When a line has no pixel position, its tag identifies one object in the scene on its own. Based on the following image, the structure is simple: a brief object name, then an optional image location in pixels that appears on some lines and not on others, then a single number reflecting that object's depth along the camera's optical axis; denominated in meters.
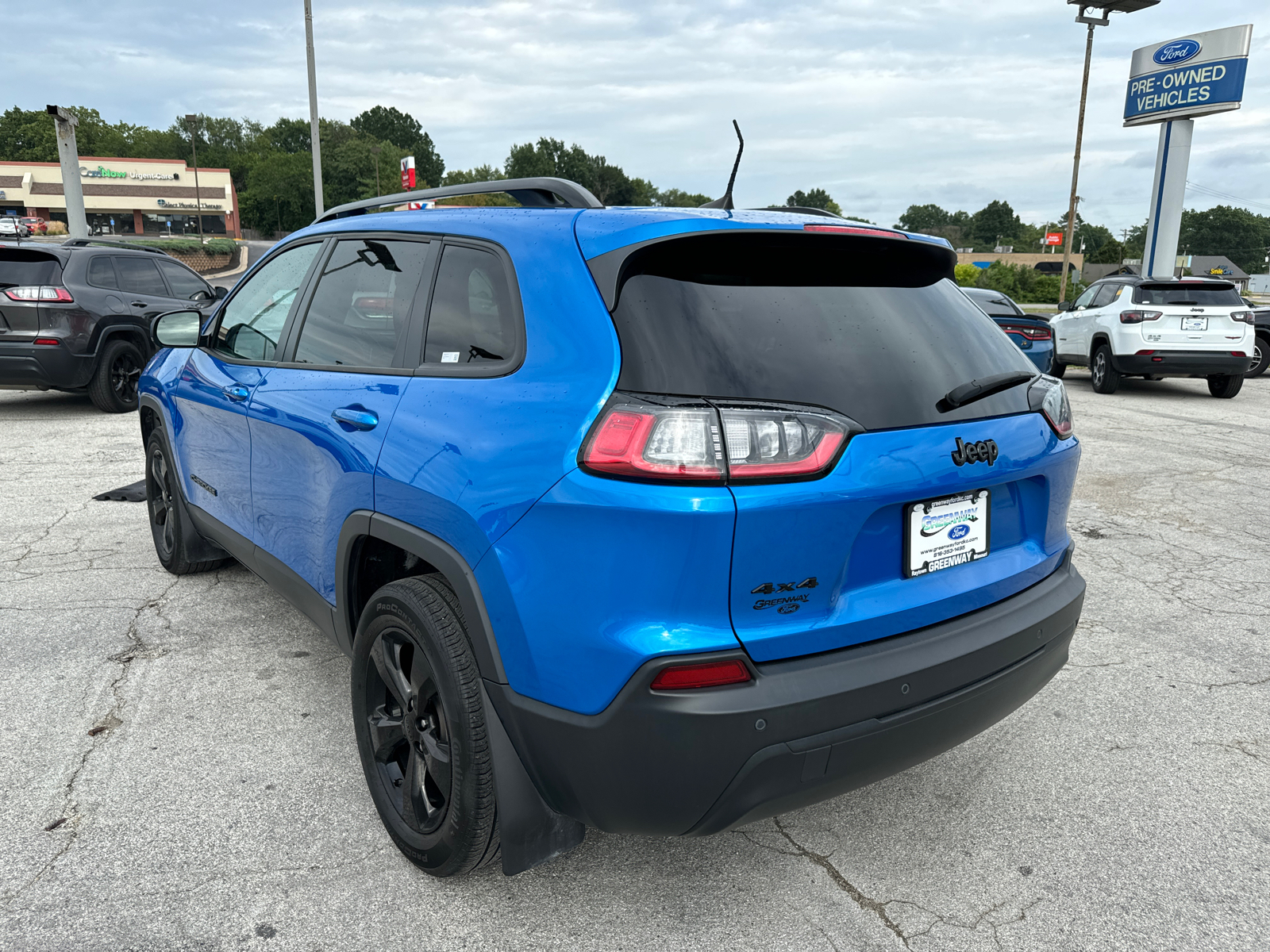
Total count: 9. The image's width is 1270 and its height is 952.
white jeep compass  12.12
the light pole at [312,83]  20.98
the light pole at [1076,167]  34.16
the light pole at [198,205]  84.38
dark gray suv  9.00
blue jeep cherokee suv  1.84
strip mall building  84.06
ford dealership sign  26.28
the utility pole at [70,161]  15.36
